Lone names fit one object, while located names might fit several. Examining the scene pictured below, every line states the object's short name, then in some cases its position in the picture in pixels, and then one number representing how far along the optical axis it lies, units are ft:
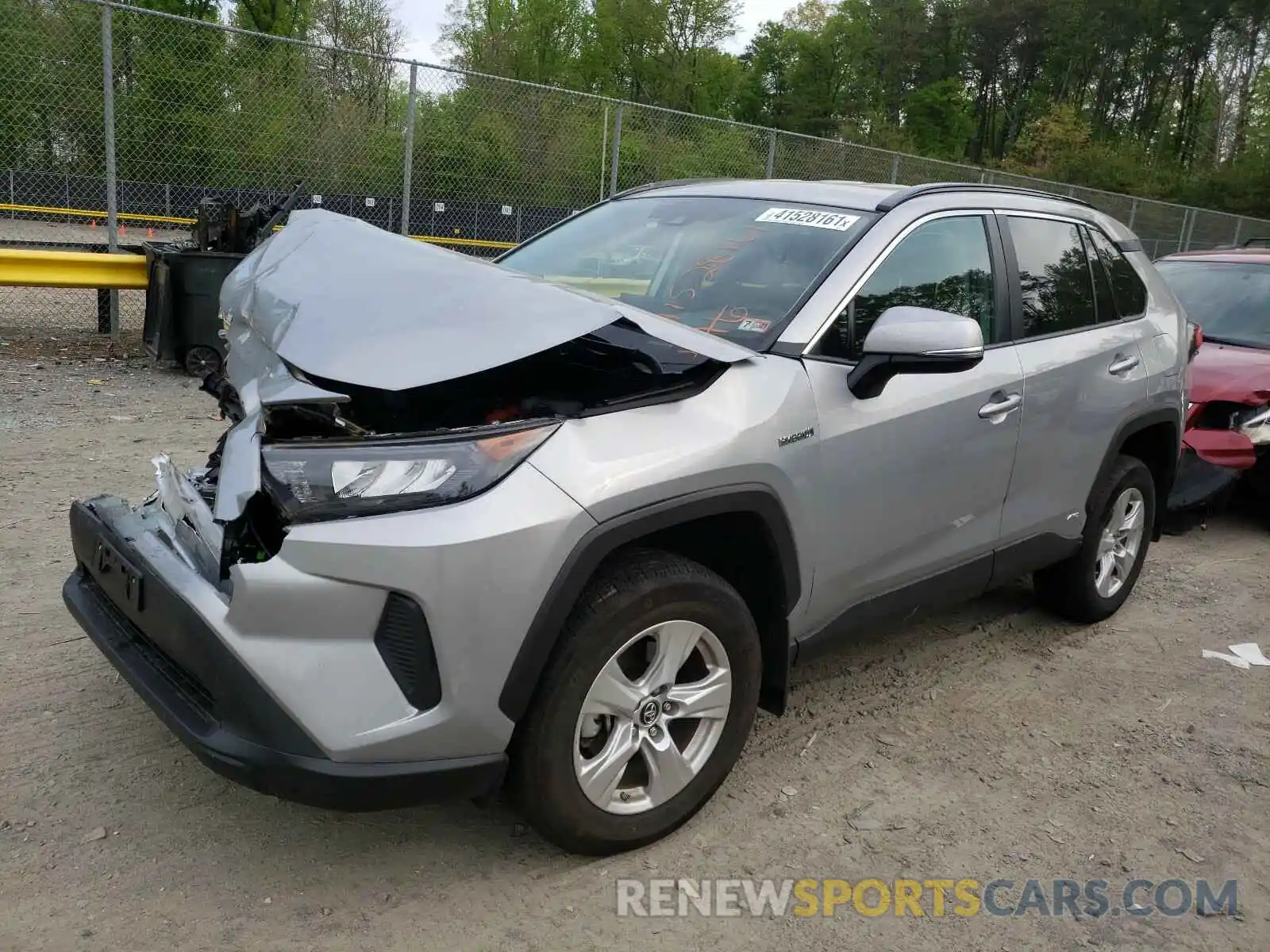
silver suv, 6.97
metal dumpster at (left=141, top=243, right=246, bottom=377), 25.49
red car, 19.03
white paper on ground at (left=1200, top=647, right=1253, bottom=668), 13.88
